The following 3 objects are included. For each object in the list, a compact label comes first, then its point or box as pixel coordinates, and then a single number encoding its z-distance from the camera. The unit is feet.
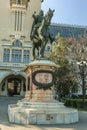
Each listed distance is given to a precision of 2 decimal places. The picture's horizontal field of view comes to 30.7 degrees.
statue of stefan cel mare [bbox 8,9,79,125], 26.01
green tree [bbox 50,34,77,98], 59.80
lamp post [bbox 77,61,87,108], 52.81
